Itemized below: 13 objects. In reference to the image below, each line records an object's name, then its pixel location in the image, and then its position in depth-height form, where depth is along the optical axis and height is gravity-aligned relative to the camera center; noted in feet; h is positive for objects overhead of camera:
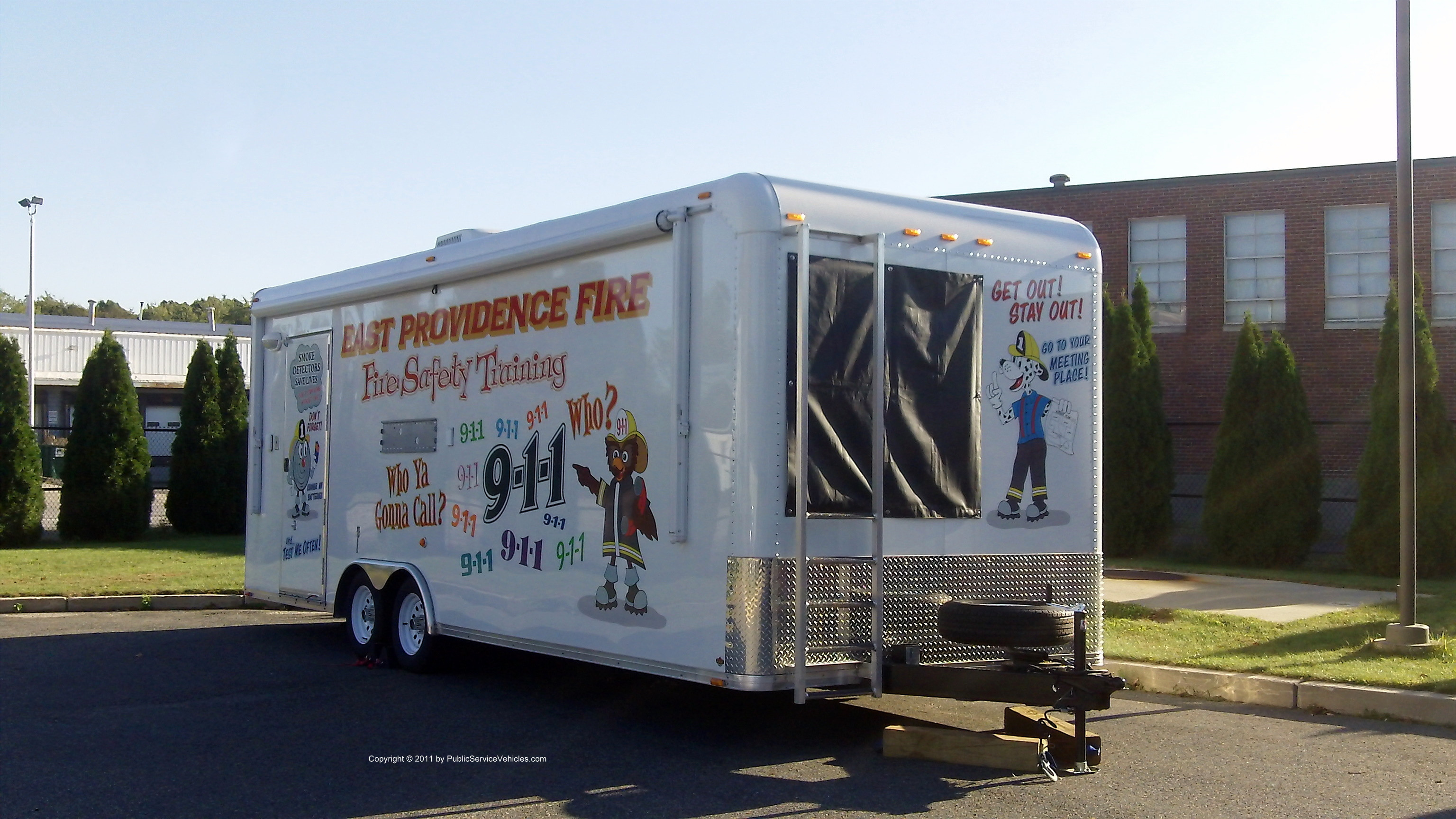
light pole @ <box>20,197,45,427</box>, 123.03 +13.06
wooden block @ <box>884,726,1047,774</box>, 21.66 -4.95
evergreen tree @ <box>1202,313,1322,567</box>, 56.08 -0.37
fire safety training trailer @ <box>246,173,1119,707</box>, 21.95 +0.29
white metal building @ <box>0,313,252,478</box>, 153.99 +9.84
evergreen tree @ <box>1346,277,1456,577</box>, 50.37 -0.59
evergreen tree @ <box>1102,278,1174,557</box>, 60.70 +0.31
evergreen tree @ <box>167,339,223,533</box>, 70.03 -0.96
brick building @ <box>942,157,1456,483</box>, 67.21 +10.24
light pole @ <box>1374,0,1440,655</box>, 32.71 +3.37
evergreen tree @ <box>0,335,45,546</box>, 63.98 -0.98
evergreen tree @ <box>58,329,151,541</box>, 66.69 -0.85
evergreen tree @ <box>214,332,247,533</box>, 70.38 +0.14
